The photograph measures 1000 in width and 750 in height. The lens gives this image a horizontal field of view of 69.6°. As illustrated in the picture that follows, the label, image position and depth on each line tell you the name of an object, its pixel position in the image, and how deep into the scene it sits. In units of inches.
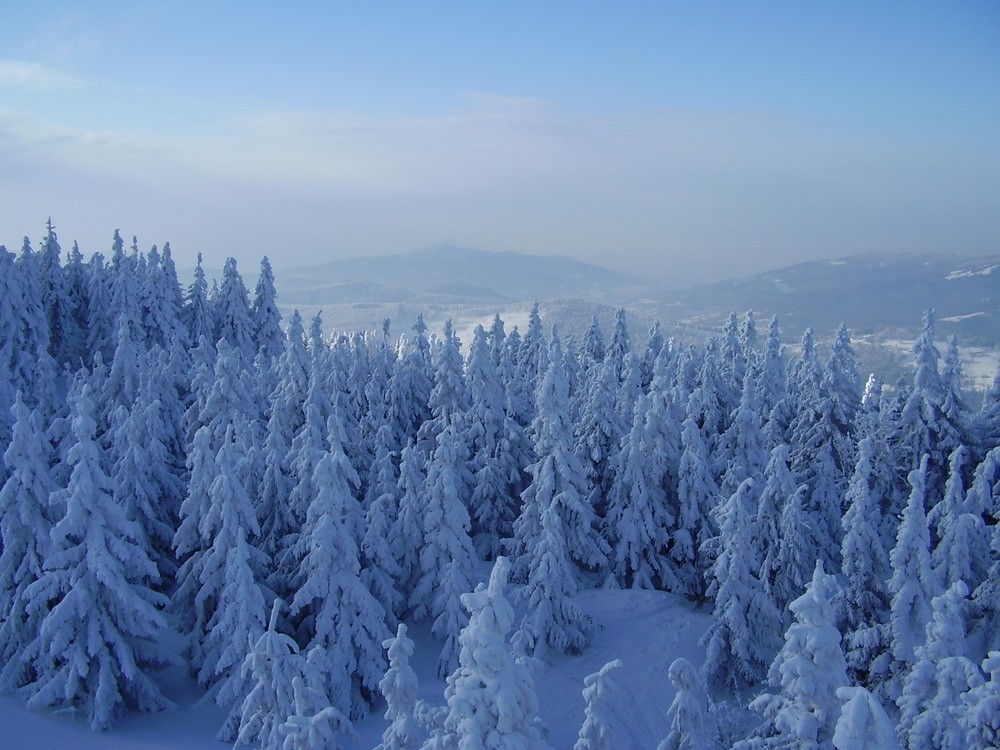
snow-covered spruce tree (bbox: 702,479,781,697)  991.6
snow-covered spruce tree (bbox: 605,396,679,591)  1290.6
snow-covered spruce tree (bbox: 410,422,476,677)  1058.7
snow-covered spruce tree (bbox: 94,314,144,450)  1400.1
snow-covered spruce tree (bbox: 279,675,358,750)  543.8
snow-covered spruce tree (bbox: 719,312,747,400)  1819.6
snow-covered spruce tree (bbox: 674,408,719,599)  1282.0
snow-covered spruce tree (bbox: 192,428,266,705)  893.2
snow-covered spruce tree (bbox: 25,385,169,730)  816.9
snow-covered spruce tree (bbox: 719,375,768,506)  1237.1
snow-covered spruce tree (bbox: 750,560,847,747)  444.1
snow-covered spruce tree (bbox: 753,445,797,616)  1027.9
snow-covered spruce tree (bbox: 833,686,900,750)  388.8
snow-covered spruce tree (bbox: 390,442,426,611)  1109.7
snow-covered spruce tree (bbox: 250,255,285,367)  2249.0
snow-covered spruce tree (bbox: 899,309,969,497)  1146.0
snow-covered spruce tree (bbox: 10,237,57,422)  1764.3
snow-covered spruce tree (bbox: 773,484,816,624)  1018.1
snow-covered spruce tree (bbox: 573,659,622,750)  493.0
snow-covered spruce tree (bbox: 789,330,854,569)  1232.2
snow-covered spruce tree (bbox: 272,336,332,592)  994.7
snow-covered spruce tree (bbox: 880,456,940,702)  671.8
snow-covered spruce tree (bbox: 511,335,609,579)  1170.6
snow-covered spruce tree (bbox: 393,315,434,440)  1624.0
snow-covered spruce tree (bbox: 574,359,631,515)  1382.9
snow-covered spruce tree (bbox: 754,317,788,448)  1696.9
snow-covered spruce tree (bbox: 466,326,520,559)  1414.9
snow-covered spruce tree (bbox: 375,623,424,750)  541.0
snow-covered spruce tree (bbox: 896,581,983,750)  488.7
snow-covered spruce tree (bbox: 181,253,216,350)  2158.0
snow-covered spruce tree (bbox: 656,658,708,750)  521.0
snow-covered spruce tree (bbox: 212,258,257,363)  2185.0
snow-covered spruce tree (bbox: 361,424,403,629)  1046.4
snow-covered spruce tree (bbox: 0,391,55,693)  858.1
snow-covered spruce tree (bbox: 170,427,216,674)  944.3
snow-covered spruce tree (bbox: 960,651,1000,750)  454.3
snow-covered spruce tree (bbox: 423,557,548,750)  419.8
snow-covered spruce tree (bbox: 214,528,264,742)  876.6
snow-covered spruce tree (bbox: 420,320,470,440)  1430.9
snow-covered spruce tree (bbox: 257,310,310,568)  1082.7
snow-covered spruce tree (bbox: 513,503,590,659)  1105.4
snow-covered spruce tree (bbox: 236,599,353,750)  681.0
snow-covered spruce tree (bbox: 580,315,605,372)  2235.7
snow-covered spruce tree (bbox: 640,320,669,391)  2133.4
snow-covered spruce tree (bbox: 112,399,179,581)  1047.6
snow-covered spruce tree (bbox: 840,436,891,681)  783.7
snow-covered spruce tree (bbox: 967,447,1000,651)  732.7
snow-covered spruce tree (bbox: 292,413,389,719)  919.0
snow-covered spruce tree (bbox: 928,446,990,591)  732.0
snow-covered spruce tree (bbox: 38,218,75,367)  2103.0
